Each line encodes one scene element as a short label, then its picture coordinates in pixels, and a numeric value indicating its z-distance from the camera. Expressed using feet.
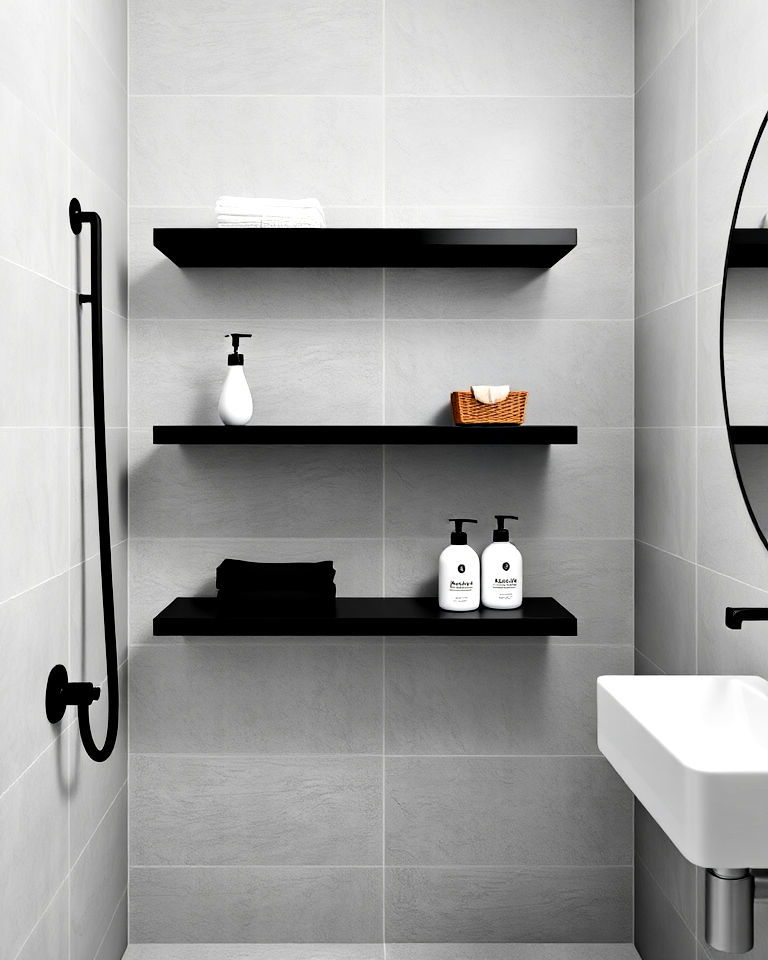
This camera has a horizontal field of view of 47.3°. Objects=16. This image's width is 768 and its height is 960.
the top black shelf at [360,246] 5.98
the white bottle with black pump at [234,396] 6.26
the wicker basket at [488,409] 6.22
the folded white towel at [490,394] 6.18
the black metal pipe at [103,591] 4.98
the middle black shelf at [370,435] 6.07
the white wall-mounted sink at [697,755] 3.41
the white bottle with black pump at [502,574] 6.34
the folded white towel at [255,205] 6.07
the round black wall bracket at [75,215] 5.18
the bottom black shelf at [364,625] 6.03
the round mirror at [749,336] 4.55
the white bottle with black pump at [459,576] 6.31
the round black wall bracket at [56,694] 4.84
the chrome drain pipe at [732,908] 3.69
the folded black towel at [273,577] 6.23
